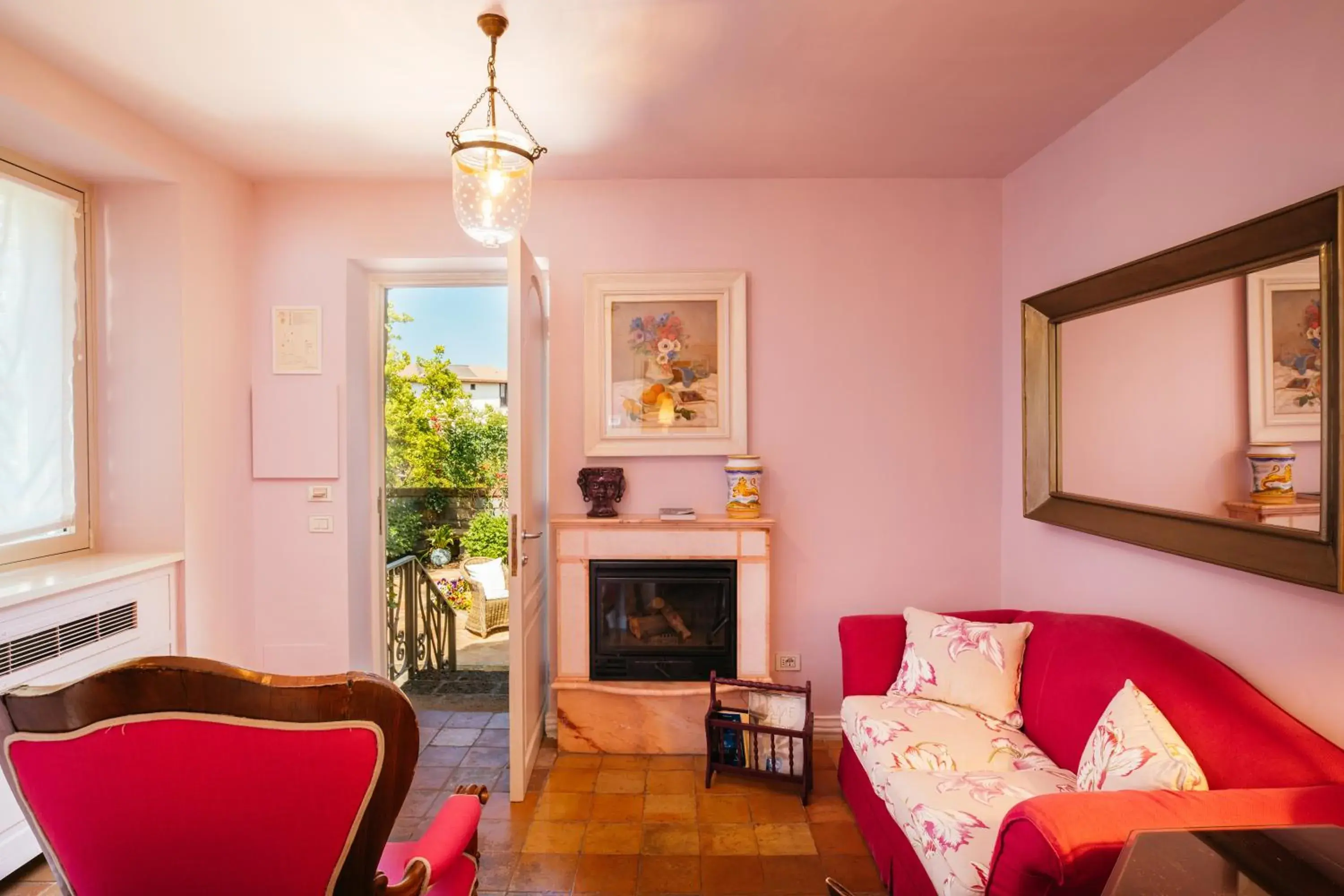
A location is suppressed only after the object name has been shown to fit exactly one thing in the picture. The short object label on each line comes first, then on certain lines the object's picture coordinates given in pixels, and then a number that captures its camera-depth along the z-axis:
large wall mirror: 1.54
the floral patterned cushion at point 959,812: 1.53
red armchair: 0.94
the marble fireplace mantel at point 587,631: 2.92
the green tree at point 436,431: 3.42
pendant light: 1.74
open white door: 2.46
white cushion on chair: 3.68
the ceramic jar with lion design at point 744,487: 2.93
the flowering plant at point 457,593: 3.68
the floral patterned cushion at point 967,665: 2.29
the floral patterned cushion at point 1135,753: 1.48
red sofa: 1.25
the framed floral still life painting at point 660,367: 3.06
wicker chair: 3.67
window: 2.32
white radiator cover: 2.01
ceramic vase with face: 3.01
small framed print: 3.09
